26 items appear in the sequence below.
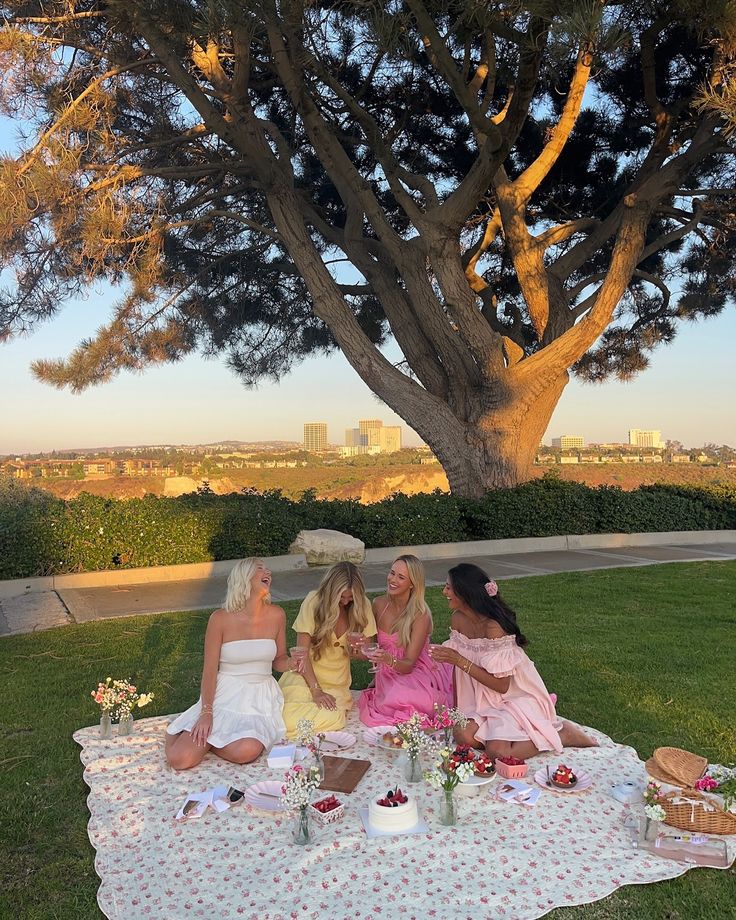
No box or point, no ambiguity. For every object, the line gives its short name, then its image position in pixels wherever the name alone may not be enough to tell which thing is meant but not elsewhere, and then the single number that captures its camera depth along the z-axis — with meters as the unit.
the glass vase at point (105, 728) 4.15
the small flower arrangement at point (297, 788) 2.86
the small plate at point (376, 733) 4.04
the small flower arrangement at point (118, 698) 4.06
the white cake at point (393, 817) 3.03
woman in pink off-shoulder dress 3.82
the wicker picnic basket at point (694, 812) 3.01
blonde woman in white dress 3.83
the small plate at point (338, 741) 3.98
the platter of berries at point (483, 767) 3.41
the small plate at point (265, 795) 3.26
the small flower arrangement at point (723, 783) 2.96
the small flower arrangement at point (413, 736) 3.44
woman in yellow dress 4.19
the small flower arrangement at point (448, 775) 3.03
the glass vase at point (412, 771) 3.56
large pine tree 8.73
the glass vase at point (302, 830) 2.98
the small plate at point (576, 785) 3.40
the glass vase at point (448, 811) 3.12
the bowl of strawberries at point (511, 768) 3.54
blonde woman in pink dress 4.23
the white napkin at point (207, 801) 3.22
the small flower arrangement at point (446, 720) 3.66
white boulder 10.11
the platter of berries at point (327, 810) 3.12
